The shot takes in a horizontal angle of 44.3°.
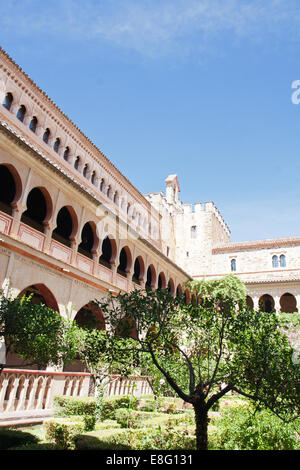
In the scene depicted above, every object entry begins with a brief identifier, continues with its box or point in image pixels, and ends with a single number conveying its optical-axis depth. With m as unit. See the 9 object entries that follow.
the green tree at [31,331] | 7.71
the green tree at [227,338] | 5.61
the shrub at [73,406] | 9.63
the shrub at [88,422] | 8.33
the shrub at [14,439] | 6.86
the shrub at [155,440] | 6.96
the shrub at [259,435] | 6.77
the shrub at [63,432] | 7.21
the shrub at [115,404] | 11.10
